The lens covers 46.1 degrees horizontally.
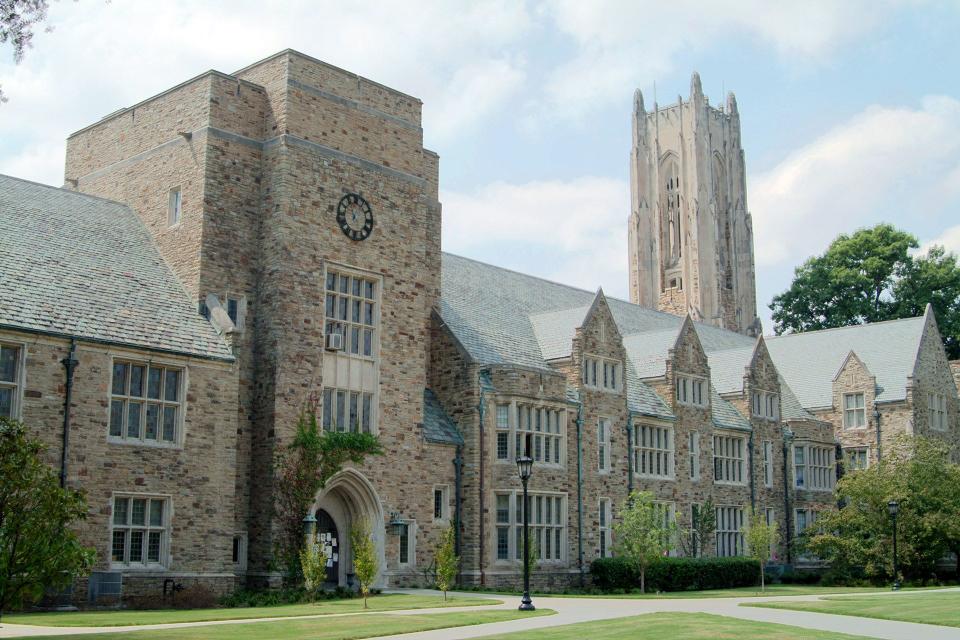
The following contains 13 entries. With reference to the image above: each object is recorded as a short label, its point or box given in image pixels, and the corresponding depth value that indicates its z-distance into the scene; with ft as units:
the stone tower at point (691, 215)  350.84
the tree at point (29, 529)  55.31
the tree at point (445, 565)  93.97
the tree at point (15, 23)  56.49
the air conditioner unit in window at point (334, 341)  107.04
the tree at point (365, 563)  87.56
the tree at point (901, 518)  146.82
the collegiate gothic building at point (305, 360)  90.22
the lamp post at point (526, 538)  85.38
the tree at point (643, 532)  124.88
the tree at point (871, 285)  256.52
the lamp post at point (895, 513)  134.00
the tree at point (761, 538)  134.51
